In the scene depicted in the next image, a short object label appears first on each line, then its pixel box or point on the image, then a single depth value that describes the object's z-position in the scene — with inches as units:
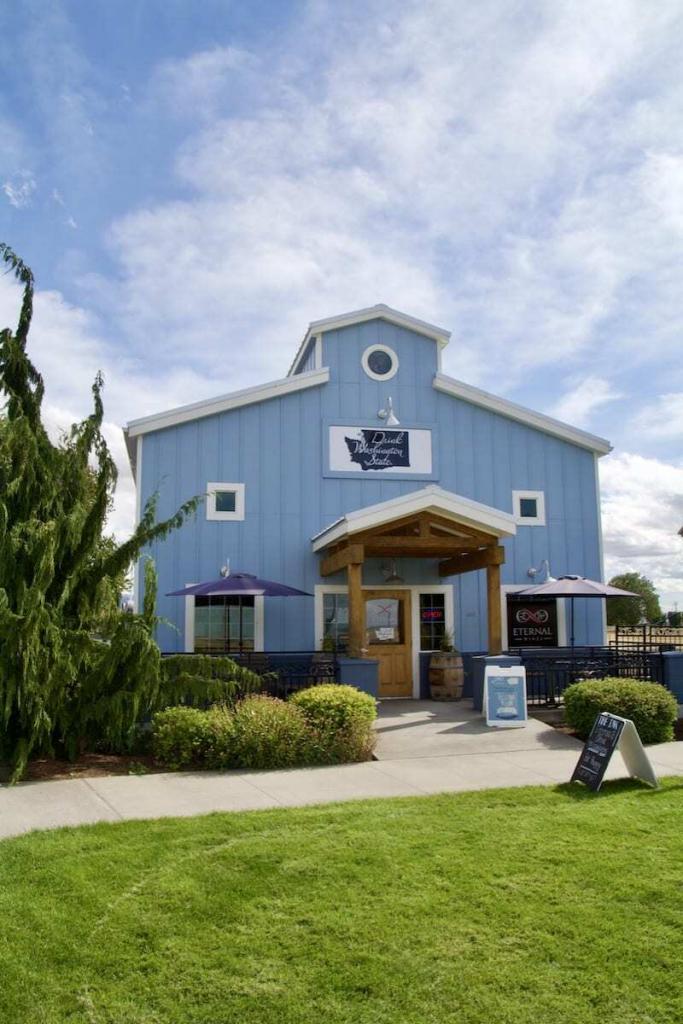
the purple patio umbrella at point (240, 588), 530.5
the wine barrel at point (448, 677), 598.5
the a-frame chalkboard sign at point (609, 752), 316.8
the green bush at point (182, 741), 374.3
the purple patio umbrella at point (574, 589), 582.9
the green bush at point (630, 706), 434.9
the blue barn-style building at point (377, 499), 584.4
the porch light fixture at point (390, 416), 631.8
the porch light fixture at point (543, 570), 646.5
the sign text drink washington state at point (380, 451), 629.6
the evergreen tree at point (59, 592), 354.6
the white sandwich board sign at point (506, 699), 482.0
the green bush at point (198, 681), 405.7
